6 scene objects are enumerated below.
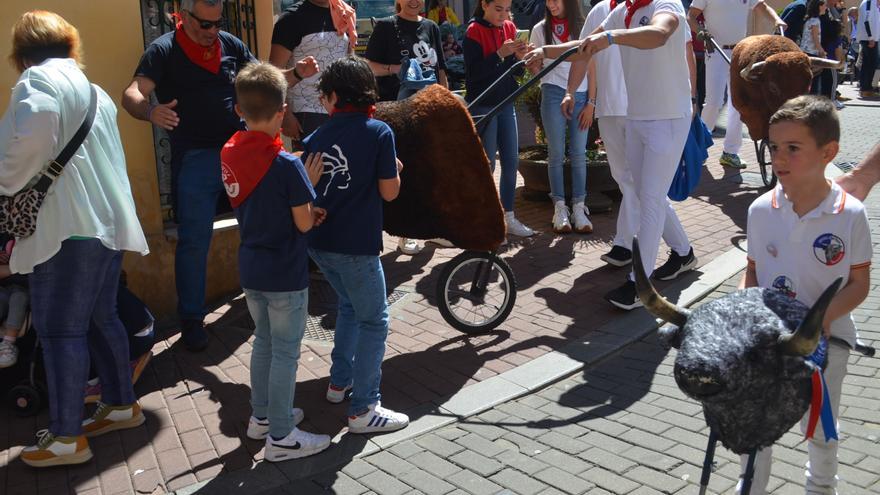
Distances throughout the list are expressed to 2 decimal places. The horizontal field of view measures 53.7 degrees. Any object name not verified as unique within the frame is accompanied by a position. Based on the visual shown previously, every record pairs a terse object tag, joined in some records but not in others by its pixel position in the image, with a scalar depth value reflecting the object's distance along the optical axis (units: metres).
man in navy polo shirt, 5.13
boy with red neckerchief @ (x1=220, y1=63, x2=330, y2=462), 3.82
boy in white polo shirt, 2.88
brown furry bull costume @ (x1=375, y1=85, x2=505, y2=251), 4.89
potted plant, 8.59
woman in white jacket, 3.76
